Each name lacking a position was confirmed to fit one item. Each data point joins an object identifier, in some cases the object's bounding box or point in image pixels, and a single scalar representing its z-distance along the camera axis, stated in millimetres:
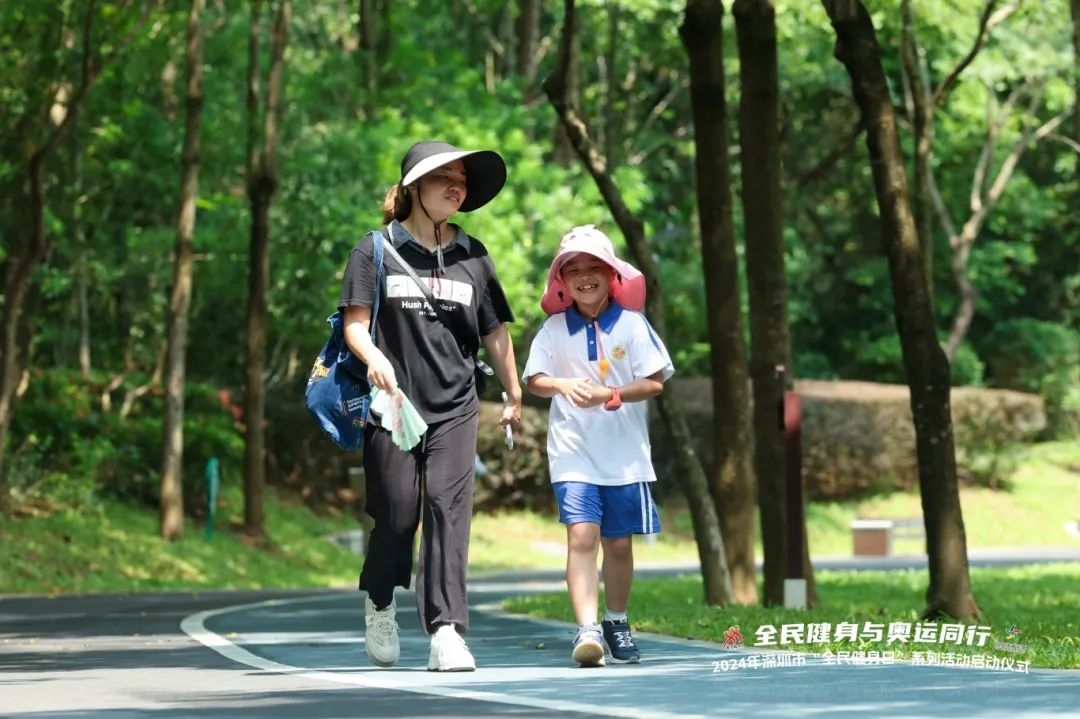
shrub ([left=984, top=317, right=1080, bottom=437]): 50562
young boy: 10500
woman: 10172
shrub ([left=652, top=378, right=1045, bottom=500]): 44406
